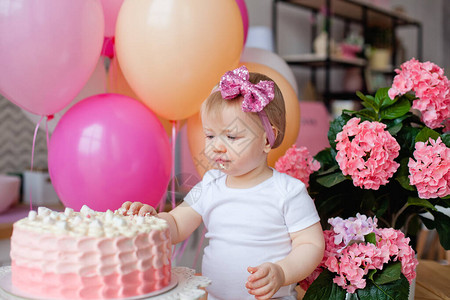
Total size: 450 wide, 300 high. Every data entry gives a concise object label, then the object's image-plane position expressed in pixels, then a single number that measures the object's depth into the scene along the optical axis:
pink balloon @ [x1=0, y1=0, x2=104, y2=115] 1.15
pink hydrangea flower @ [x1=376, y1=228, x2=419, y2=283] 1.02
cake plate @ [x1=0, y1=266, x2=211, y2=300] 0.71
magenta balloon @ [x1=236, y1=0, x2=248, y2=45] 1.56
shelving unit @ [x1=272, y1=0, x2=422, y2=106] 3.79
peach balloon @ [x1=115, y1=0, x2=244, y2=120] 1.21
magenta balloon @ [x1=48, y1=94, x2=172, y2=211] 1.21
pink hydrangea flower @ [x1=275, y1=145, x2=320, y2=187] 1.23
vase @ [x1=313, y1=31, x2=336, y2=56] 3.77
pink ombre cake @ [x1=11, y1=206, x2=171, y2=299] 0.70
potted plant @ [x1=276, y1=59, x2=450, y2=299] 1.06
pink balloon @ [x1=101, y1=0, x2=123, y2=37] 1.42
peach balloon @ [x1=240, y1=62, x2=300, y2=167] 1.44
